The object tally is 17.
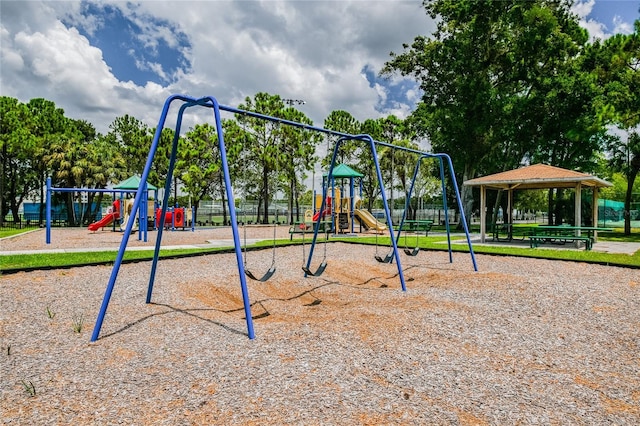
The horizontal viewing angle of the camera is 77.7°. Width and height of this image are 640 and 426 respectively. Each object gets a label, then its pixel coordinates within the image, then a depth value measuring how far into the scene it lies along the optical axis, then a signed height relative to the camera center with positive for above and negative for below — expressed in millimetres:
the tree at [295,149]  30984 +5045
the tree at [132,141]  34156 +6373
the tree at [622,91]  16703 +5931
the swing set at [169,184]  3959 +323
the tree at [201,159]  30828 +4297
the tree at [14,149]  25781 +4405
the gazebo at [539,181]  13867 +1172
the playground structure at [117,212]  16641 +5
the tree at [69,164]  27891 +3421
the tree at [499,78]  21547 +7795
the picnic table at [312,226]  19314 -714
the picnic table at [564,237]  12327 -783
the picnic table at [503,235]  15937 -1051
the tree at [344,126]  35812 +8026
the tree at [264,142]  30938 +5554
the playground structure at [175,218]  21547 -320
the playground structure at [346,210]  18047 +123
